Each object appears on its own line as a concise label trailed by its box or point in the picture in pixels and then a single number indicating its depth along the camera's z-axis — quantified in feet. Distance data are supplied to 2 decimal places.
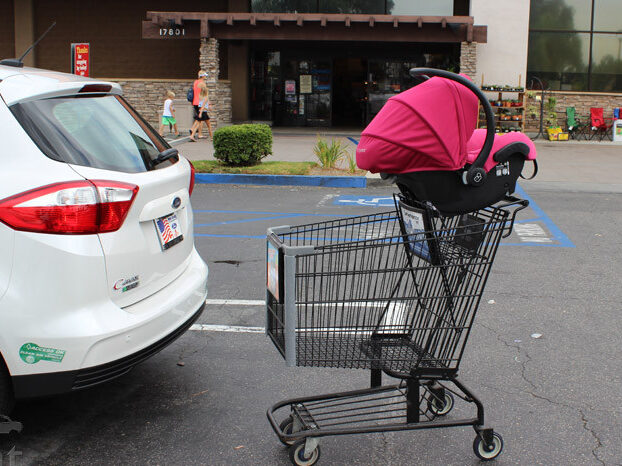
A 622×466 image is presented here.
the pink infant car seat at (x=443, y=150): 10.77
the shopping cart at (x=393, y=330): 10.73
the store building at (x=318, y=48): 71.46
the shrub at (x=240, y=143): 44.65
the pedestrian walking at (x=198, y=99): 64.18
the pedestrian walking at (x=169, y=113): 67.97
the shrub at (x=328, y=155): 45.44
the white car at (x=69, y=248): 10.36
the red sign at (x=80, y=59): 36.29
